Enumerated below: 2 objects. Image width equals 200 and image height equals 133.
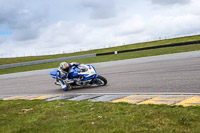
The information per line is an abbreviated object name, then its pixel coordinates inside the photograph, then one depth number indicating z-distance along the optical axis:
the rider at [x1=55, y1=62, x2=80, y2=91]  11.56
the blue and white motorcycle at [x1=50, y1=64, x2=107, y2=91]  11.23
